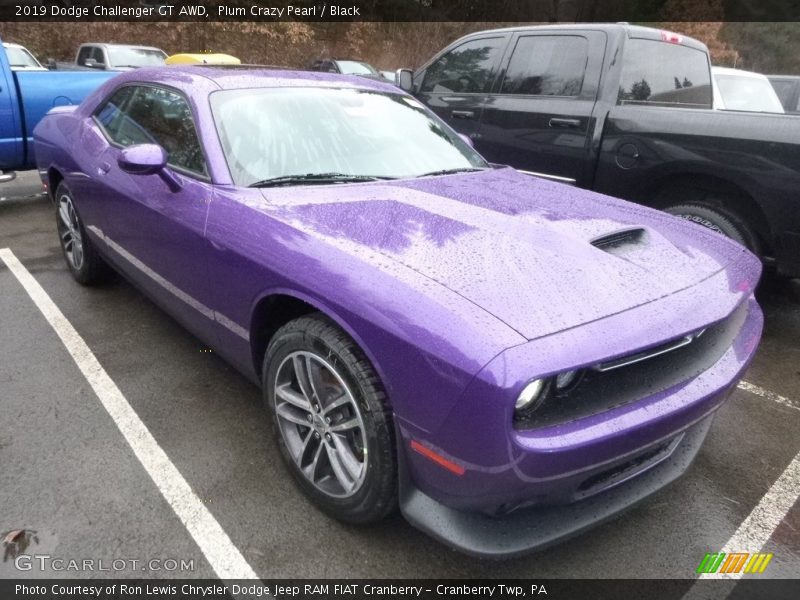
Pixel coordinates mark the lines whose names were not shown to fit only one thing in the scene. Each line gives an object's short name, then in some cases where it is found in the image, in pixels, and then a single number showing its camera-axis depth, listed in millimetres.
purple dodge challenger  1603
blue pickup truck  5762
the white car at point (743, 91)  6293
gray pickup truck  11352
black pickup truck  3480
